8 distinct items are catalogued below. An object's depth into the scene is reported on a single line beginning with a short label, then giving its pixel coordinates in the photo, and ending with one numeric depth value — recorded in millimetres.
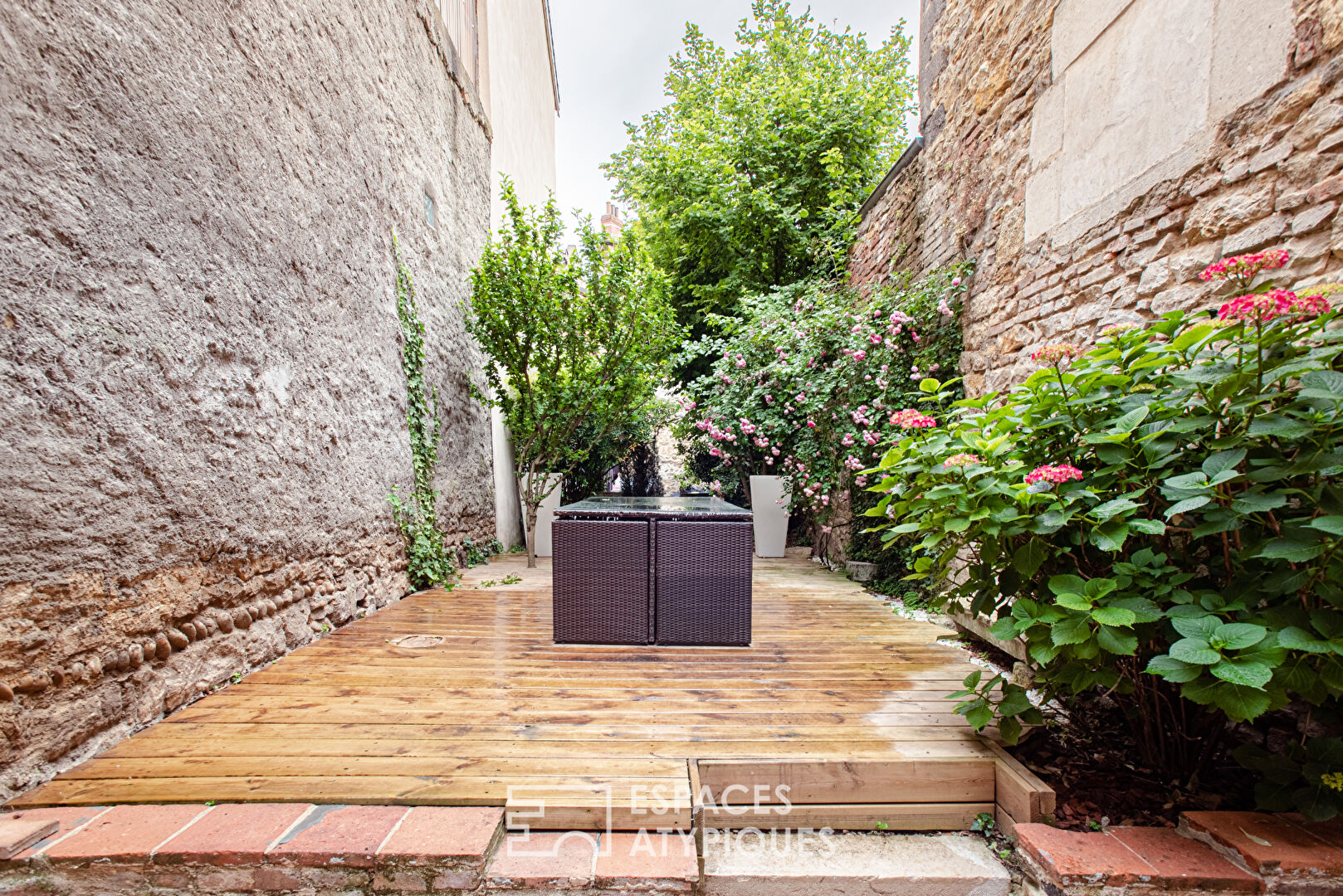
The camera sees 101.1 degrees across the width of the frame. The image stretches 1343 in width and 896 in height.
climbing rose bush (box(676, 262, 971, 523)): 4031
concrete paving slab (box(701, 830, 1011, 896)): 1457
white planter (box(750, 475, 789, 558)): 6062
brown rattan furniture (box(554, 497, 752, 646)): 2910
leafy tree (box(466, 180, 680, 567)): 4930
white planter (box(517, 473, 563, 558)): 6223
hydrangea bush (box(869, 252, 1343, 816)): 1233
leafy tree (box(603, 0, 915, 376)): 8320
